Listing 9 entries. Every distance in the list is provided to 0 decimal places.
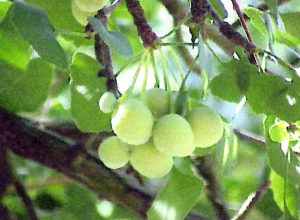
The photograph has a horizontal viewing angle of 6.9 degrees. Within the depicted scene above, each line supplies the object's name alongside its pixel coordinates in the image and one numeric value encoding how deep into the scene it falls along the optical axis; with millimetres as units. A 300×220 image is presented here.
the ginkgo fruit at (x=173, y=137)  1494
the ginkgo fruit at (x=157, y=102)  1518
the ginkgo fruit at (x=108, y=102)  1521
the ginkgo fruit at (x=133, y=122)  1494
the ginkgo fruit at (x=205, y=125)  1520
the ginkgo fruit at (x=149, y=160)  1515
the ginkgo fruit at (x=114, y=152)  1536
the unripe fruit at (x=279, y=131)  1576
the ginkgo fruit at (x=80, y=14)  1601
